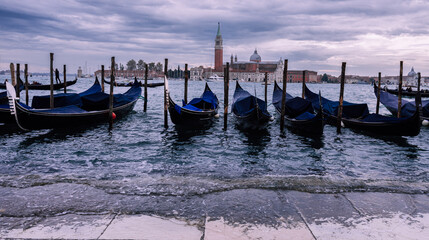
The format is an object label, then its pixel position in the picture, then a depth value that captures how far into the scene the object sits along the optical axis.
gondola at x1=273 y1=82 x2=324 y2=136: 9.52
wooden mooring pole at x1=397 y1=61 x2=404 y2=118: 11.34
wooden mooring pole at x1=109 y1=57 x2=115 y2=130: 10.29
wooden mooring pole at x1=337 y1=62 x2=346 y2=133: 10.05
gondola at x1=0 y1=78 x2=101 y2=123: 10.17
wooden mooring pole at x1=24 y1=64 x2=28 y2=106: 14.83
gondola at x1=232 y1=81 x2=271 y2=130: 10.31
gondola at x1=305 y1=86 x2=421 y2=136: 8.84
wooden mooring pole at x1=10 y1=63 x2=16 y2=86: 12.13
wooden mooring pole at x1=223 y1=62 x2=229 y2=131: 10.23
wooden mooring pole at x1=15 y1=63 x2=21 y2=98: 12.75
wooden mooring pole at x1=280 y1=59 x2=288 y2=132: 10.19
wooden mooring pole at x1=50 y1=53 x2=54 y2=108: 11.16
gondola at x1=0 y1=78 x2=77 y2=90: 25.38
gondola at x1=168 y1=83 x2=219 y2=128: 10.49
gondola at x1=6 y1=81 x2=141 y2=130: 8.30
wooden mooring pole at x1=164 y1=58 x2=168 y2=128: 10.43
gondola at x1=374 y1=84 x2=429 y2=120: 12.48
